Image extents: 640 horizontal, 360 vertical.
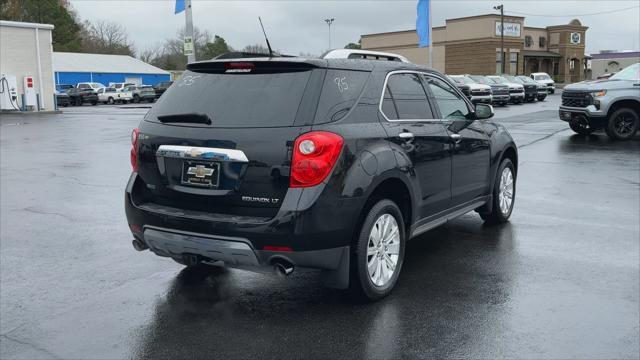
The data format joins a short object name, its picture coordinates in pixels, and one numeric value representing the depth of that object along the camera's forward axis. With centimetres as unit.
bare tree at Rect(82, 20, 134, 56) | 9019
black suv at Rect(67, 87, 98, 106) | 4997
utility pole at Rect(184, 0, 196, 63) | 2050
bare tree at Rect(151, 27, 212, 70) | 9944
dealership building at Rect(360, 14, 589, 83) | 6444
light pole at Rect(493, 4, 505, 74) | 6291
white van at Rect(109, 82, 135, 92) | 5319
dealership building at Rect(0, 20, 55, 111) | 3228
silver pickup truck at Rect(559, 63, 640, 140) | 1591
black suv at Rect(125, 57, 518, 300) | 416
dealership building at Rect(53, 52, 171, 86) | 6369
